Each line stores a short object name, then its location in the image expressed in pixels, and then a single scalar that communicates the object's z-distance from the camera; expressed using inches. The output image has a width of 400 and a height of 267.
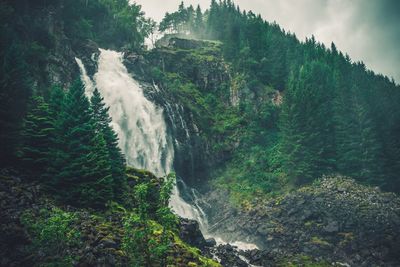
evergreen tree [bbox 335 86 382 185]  2438.9
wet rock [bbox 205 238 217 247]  1563.0
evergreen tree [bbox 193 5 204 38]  5234.7
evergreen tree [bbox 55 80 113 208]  1206.9
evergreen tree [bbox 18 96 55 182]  1240.8
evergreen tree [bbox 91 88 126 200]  1405.0
